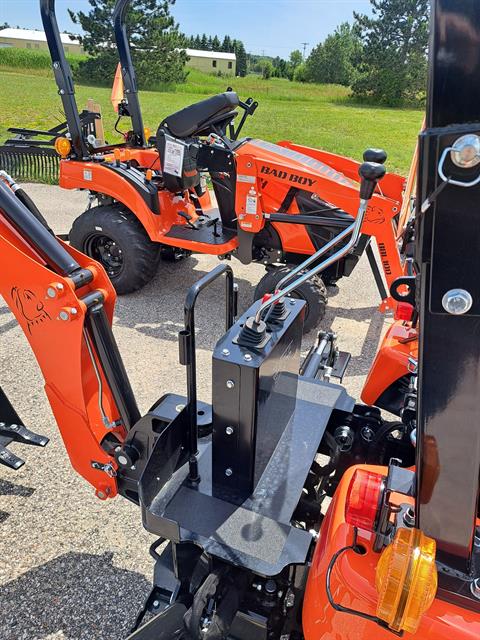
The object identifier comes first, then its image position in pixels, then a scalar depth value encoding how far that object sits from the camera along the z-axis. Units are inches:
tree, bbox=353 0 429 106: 1419.8
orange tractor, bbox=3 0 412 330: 182.4
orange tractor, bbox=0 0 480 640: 39.2
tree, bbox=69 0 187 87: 1375.5
